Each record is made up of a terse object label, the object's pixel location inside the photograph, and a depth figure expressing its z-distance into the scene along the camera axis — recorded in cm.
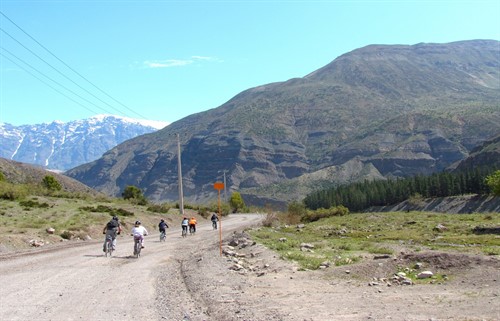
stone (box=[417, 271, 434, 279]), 1548
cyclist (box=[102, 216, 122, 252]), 2585
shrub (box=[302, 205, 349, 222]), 7488
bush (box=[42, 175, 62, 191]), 9530
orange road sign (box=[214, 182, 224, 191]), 2490
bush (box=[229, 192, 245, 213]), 13752
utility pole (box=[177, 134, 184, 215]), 6672
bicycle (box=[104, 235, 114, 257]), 2558
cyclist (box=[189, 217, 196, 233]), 4501
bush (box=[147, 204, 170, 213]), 6706
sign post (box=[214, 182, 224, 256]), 2490
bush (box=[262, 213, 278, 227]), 5527
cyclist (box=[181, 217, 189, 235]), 4225
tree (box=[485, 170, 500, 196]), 5654
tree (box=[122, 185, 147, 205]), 9951
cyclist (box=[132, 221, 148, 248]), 2544
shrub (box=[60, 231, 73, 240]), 3671
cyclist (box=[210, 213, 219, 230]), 5219
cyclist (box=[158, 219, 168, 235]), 3635
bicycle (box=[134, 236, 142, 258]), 2514
